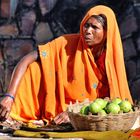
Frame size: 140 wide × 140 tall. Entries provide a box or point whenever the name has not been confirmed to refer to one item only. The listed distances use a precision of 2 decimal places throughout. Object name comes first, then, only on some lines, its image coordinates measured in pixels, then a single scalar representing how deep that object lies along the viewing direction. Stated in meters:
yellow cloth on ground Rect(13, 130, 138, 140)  5.67
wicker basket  5.79
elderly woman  7.04
